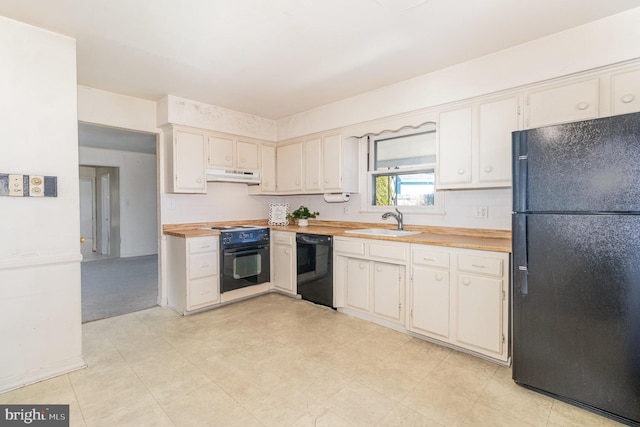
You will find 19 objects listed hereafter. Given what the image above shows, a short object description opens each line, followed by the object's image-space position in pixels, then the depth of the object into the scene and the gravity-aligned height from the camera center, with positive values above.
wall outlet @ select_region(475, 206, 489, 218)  2.91 -0.03
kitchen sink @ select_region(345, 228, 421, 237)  3.30 -0.25
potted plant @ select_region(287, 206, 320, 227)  4.32 -0.07
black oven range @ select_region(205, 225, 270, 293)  3.64 -0.58
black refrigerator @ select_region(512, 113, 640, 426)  1.67 -0.33
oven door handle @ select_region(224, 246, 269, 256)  3.65 -0.51
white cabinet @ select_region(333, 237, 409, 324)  2.93 -0.70
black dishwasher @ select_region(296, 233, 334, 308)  3.52 -0.69
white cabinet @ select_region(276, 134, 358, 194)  3.83 +0.60
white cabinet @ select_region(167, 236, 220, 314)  3.42 -0.72
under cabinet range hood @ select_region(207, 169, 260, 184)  3.90 +0.47
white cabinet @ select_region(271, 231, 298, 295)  3.94 -0.67
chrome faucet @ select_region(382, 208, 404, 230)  3.45 -0.08
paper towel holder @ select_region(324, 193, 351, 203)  3.97 +0.17
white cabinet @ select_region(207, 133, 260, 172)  3.90 +0.77
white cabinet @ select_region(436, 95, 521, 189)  2.54 +0.58
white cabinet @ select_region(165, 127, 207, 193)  3.59 +0.62
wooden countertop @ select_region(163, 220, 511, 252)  2.50 -0.25
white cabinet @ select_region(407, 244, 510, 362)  2.31 -0.73
